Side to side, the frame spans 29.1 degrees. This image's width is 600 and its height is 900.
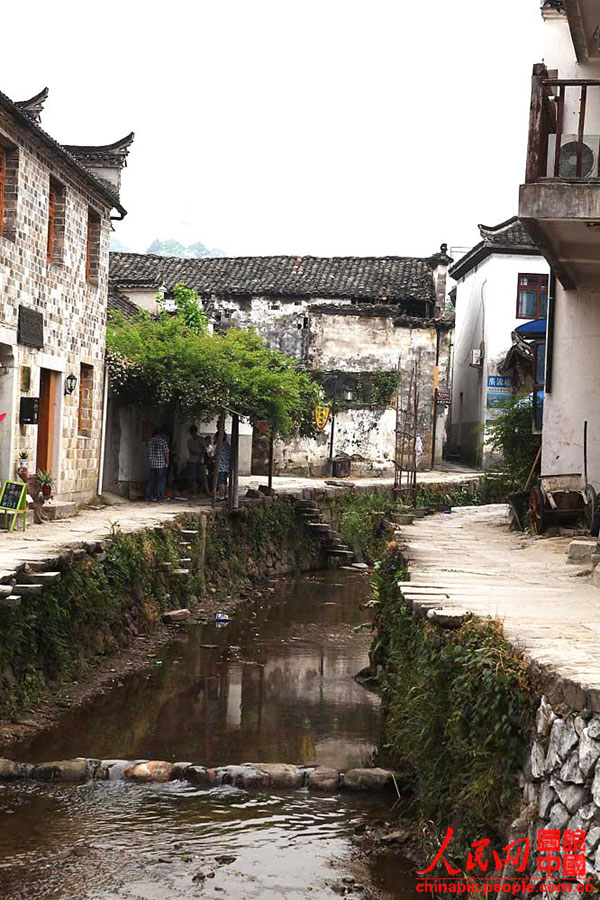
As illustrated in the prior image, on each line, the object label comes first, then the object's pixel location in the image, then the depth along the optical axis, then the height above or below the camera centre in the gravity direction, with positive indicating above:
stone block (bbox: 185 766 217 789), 8.50 -2.50
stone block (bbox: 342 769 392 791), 8.43 -2.46
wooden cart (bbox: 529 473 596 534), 15.36 -0.68
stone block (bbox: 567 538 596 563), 11.81 -1.01
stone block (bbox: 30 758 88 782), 8.42 -2.48
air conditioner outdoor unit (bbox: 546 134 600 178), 12.77 +3.35
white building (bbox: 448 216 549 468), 35.66 +4.68
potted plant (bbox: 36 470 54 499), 16.63 -0.74
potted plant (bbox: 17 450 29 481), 15.91 -0.50
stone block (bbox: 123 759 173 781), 8.50 -2.49
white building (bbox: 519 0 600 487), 11.11 +2.29
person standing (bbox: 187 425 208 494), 23.42 -0.48
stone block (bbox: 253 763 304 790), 8.54 -2.50
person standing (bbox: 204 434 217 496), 23.61 -0.43
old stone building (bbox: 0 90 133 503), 15.62 +2.04
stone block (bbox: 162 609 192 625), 15.80 -2.49
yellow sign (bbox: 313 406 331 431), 33.18 +0.74
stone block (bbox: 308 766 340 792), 8.52 -2.50
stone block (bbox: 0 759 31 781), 8.40 -2.48
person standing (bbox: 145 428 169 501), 21.55 -0.52
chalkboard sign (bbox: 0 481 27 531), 14.59 -0.87
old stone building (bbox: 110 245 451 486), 34.31 +3.17
